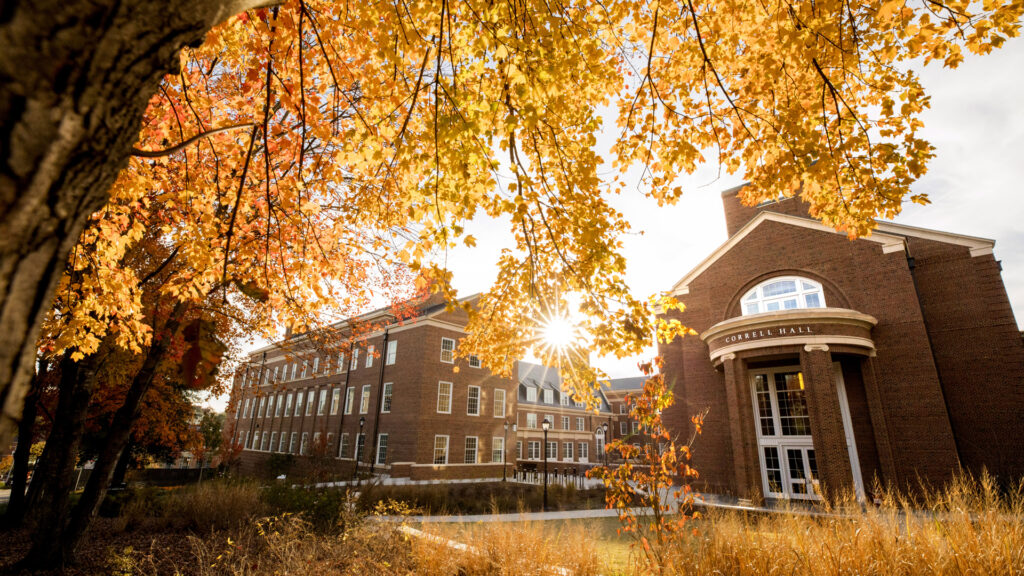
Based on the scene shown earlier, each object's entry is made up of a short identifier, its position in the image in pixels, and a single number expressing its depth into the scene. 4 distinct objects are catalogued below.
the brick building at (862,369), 15.10
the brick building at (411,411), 28.11
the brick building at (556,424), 40.62
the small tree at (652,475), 5.45
